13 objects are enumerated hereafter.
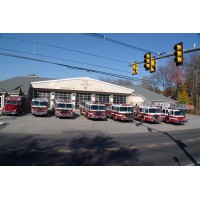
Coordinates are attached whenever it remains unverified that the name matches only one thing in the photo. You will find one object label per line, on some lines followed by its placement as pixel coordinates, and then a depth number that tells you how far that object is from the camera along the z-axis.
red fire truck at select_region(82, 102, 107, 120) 27.67
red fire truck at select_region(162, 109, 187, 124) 28.27
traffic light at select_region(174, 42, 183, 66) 11.16
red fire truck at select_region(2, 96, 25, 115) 28.00
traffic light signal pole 10.41
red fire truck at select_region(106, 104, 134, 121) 27.70
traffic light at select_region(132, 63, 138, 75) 16.22
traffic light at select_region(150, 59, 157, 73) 14.27
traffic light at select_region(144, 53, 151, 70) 13.90
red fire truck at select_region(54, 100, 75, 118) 27.44
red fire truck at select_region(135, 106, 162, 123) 27.81
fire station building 36.50
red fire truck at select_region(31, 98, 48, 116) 27.72
